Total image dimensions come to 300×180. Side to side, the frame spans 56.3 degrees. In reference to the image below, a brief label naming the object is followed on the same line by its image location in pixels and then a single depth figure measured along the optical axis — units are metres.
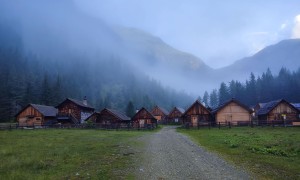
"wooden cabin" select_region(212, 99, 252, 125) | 65.56
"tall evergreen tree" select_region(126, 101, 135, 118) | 119.70
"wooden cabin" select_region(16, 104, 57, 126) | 78.44
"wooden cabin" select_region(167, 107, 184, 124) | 115.21
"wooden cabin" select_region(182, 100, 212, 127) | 69.06
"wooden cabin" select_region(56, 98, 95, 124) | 81.44
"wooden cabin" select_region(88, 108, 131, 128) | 74.19
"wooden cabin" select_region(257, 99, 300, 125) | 66.69
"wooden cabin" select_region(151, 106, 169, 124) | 124.22
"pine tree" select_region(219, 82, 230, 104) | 149.18
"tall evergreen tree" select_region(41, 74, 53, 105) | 112.94
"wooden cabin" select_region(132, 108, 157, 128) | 77.69
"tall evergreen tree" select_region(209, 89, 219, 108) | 188.38
